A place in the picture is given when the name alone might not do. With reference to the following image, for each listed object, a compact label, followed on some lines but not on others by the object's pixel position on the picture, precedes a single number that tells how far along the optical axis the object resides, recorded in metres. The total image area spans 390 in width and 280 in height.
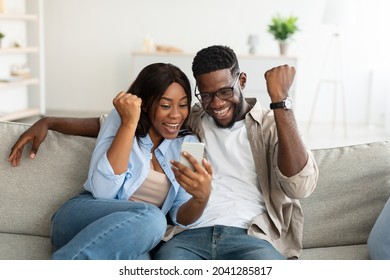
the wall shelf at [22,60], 6.80
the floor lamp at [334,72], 7.65
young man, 2.00
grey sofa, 2.26
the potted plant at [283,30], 6.86
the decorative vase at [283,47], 6.89
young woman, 1.84
